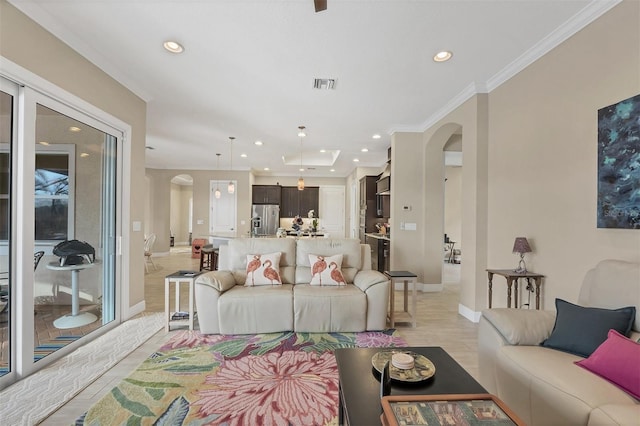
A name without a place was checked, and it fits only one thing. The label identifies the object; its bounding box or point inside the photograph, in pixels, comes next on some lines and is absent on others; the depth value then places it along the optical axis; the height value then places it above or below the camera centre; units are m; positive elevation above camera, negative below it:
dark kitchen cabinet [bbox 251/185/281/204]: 9.81 +0.60
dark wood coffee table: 1.25 -0.86
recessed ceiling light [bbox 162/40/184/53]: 2.61 +1.54
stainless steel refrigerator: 9.62 -0.17
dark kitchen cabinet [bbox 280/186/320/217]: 10.09 +0.38
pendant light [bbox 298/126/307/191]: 5.11 +1.51
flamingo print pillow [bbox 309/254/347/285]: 3.38 -0.68
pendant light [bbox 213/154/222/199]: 8.10 +0.60
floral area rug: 1.81 -1.29
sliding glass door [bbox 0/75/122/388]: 2.17 -0.16
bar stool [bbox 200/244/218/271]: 5.52 -0.92
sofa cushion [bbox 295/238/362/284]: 3.60 -0.50
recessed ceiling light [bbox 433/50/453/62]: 2.76 +1.55
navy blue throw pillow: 1.60 -0.65
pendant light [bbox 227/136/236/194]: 5.81 +1.40
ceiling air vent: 3.31 +1.54
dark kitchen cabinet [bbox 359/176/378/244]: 7.41 +0.18
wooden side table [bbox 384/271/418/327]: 3.32 -0.83
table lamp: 2.74 -0.31
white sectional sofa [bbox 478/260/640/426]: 1.27 -0.81
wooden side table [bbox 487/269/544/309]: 2.71 -0.60
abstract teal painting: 1.90 +0.35
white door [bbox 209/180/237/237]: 8.96 +0.03
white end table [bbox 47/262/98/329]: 2.76 -1.00
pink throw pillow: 1.33 -0.72
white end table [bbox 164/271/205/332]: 3.12 -0.82
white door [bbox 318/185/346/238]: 10.26 +0.14
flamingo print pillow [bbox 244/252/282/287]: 3.33 -0.68
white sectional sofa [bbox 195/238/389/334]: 2.99 -0.99
